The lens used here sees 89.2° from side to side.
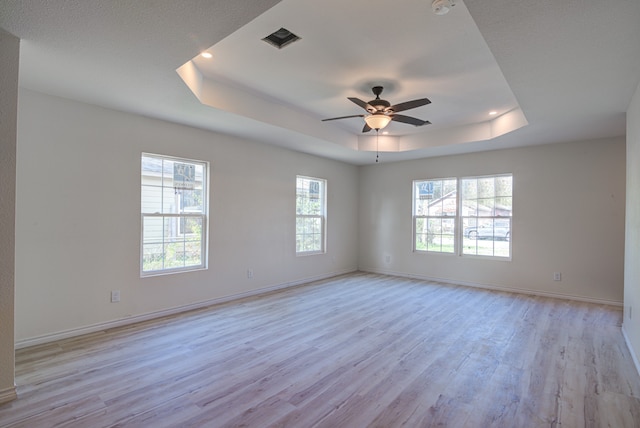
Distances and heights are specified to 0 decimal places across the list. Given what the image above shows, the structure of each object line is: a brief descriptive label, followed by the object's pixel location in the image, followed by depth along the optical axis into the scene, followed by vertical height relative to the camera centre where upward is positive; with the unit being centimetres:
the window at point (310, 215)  609 +5
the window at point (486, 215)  563 +6
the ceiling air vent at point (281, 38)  261 +149
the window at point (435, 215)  625 +6
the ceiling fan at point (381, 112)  336 +115
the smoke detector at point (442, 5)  209 +139
